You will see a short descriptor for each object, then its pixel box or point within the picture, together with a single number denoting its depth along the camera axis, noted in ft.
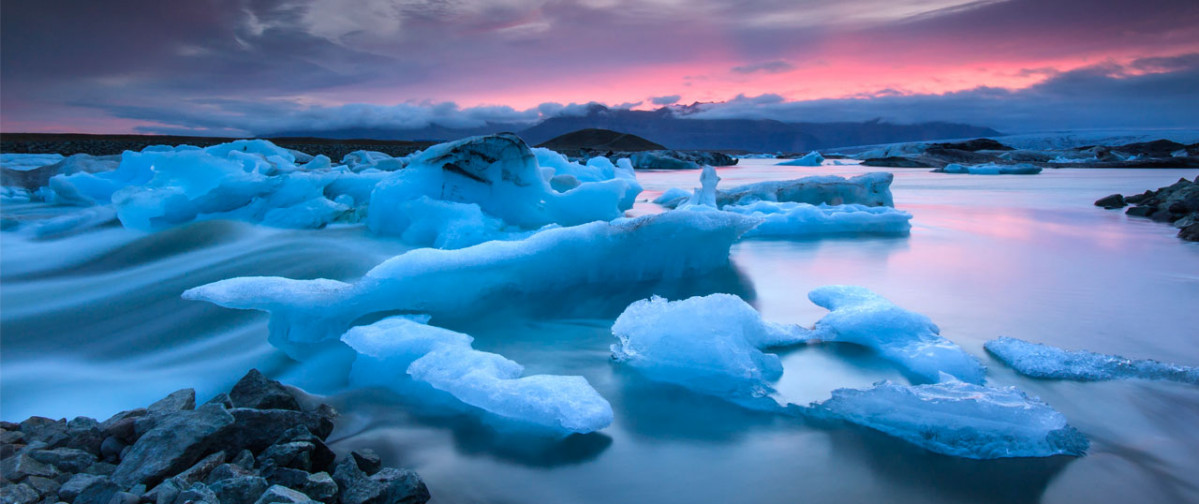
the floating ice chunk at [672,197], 29.63
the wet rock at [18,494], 4.84
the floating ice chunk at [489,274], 8.79
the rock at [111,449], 5.77
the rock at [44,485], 5.04
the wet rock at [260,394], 6.39
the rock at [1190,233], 19.24
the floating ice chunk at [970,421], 5.70
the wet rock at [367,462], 5.57
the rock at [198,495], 4.57
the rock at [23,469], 5.12
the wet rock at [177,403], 6.49
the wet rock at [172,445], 5.11
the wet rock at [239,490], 4.71
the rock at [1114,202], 31.22
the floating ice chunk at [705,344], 7.37
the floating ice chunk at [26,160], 39.37
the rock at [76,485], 4.98
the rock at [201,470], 5.01
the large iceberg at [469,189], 17.04
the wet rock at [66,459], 5.42
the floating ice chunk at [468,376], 6.24
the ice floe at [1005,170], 70.23
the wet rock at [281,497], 4.55
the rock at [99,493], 4.93
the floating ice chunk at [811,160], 98.89
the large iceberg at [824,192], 24.85
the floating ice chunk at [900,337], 7.63
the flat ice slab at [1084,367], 7.55
